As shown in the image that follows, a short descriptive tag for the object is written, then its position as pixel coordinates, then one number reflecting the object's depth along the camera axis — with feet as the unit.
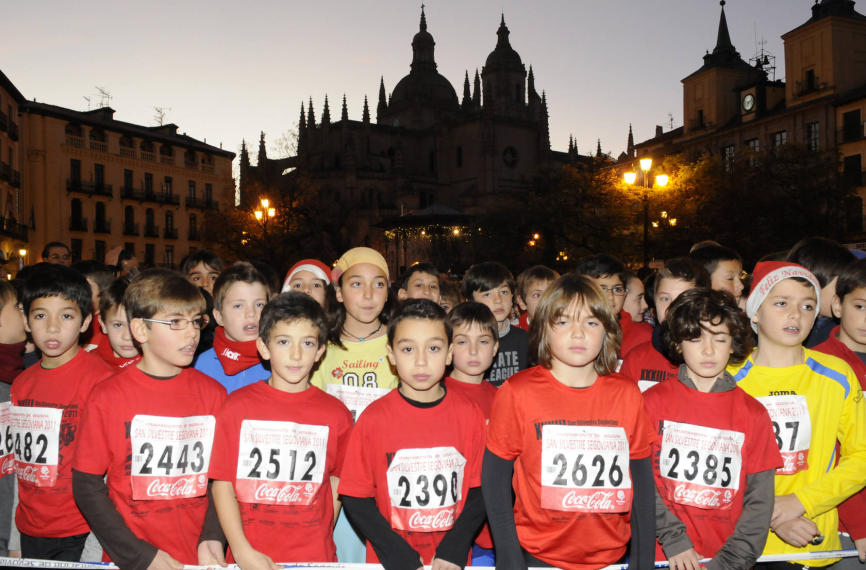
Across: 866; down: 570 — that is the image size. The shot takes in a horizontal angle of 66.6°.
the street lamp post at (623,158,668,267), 59.47
